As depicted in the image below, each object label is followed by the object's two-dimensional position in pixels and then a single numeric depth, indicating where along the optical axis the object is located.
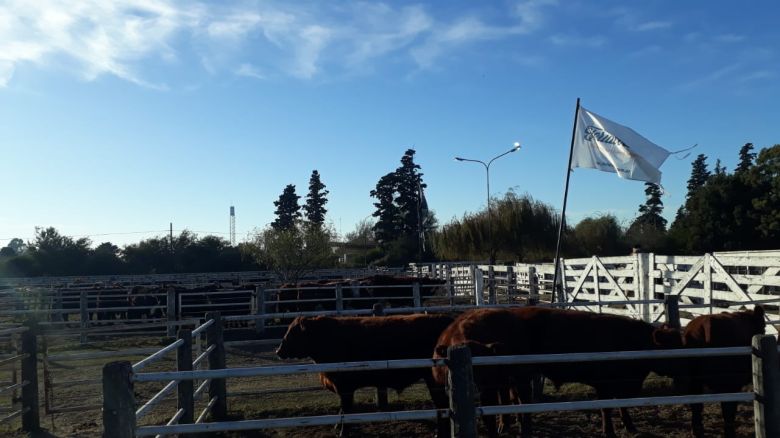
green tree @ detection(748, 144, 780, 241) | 40.53
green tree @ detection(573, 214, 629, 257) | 46.50
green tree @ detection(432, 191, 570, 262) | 34.88
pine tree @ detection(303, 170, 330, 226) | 74.75
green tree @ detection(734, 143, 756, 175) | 72.50
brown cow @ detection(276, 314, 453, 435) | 7.07
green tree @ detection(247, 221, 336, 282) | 38.06
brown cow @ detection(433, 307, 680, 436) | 6.66
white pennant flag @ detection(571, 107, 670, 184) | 11.41
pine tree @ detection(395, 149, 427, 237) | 65.44
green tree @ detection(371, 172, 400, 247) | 64.88
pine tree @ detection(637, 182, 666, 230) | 76.79
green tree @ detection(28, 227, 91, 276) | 57.78
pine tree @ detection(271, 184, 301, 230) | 75.69
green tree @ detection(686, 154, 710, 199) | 82.56
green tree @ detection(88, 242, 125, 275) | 59.05
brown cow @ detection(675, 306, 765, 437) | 6.23
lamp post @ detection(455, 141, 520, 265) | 34.69
